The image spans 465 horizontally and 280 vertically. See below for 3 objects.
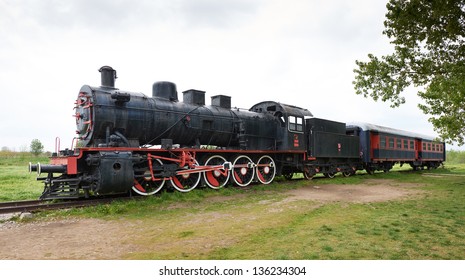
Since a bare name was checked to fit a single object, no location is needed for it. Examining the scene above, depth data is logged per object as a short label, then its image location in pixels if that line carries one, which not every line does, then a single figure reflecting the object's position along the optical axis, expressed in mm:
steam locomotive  8703
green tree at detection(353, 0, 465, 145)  9711
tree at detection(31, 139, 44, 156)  58694
